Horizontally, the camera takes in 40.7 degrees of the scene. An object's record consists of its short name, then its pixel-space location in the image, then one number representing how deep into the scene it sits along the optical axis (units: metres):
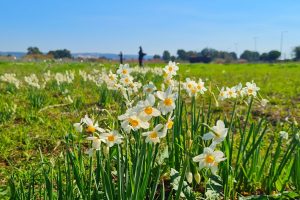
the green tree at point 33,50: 75.88
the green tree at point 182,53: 116.78
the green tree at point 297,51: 105.44
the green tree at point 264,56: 120.53
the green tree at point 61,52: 75.65
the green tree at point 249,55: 139.00
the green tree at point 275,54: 114.95
